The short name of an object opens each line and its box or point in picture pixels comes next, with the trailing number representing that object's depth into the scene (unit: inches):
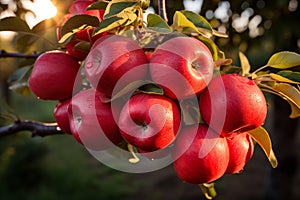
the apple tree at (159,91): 23.1
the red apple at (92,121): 25.0
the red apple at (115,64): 23.2
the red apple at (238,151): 25.9
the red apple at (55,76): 28.2
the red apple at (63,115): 28.2
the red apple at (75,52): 28.4
